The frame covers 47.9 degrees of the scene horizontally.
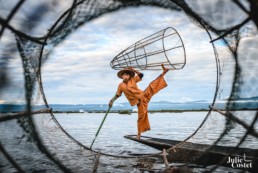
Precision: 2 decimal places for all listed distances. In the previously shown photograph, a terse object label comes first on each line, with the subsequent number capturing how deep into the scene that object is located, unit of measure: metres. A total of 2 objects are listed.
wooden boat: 5.26
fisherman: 6.63
